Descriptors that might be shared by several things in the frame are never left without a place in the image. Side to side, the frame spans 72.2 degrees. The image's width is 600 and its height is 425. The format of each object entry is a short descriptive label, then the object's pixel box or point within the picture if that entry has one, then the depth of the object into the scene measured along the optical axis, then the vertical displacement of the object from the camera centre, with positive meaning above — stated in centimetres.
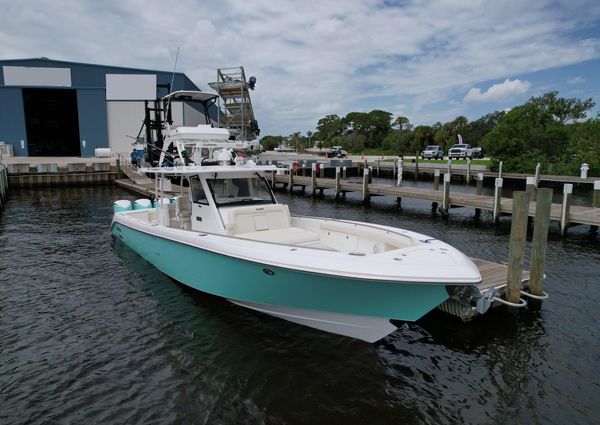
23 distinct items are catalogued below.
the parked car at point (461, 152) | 4328 +67
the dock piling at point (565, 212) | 1318 -171
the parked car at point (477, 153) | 4458 +59
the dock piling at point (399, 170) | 2388 -69
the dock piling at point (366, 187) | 2112 -149
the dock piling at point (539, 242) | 729 -150
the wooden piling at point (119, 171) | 3004 -103
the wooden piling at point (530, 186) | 1184 -80
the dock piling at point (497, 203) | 1528 -164
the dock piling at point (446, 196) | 1707 -155
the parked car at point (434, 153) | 4603 +58
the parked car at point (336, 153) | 5042 +55
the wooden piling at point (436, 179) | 2118 -107
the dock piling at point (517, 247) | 711 -152
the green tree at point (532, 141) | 3012 +135
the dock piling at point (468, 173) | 2866 -101
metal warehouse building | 3484 +459
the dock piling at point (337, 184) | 2305 -145
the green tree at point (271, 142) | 12426 +483
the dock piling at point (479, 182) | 1985 -116
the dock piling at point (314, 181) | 2435 -137
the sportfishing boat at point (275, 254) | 516 -141
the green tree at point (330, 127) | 9612 +727
